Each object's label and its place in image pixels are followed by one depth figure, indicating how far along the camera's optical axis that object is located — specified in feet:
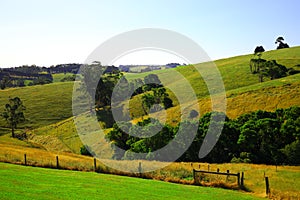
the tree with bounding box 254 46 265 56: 590.88
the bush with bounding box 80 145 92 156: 265.54
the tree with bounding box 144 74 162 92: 478.43
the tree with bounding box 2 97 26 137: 375.16
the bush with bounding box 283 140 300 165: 179.93
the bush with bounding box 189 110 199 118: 310.45
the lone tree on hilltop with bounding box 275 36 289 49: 625.82
